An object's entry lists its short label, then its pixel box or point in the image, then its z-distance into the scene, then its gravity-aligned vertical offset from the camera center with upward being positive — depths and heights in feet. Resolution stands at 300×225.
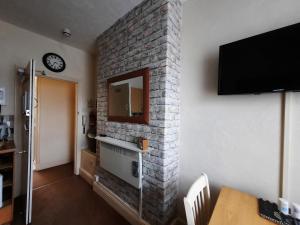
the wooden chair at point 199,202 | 2.46 -1.95
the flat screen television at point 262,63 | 3.01 +1.15
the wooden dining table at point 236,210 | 2.62 -2.01
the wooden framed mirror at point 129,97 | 5.10 +0.52
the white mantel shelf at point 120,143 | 5.02 -1.31
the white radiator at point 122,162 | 5.07 -2.08
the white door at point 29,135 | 5.01 -0.92
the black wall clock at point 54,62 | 7.72 +2.62
